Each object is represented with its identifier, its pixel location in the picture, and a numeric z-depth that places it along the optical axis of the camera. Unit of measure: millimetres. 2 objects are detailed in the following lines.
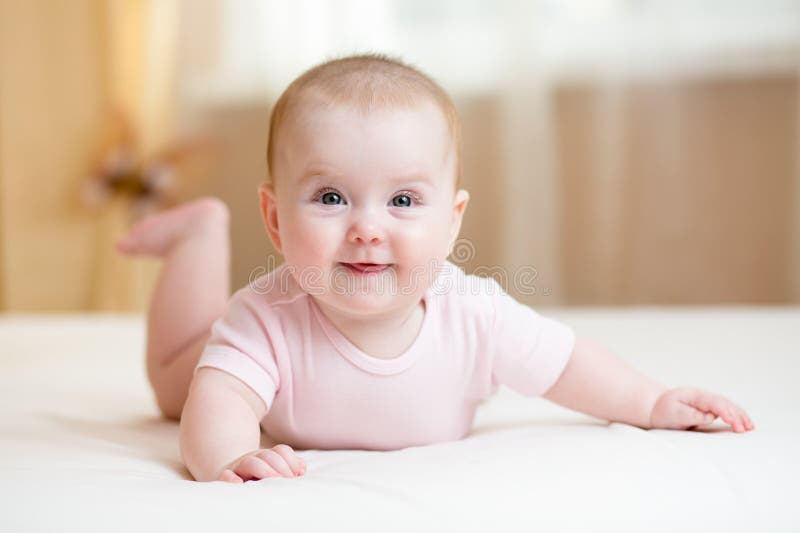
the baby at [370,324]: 1099
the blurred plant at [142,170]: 2881
